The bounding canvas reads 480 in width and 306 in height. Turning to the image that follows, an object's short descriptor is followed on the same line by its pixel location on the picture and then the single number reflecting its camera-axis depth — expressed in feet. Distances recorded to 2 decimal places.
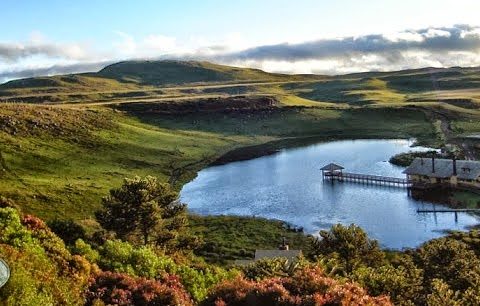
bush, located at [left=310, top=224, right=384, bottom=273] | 137.90
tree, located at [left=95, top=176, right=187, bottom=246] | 161.48
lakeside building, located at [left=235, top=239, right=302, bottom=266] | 163.83
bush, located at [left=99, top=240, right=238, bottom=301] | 99.82
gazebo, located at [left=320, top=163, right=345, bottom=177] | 353.92
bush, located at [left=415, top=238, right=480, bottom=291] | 107.24
